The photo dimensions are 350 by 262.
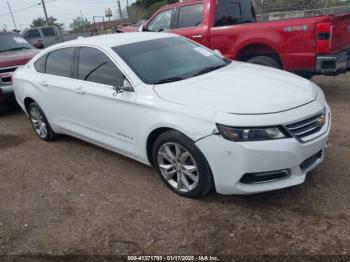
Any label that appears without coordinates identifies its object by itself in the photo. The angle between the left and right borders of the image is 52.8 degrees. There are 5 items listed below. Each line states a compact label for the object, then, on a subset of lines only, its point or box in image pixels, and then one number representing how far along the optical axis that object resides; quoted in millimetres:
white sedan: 2965
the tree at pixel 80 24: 50078
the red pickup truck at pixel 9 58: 7186
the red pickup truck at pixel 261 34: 5645
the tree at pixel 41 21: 56975
